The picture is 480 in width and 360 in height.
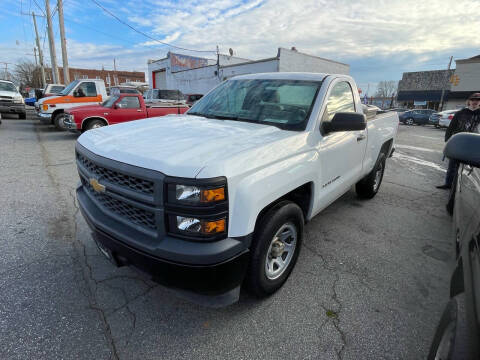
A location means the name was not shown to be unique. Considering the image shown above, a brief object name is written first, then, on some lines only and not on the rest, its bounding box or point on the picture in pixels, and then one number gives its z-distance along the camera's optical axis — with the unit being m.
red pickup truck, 9.12
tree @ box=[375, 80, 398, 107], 83.31
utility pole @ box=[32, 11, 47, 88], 32.31
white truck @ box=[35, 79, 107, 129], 10.94
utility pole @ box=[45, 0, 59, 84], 18.97
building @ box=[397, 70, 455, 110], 42.19
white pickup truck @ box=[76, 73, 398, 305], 1.71
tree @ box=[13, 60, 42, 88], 55.56
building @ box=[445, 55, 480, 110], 35.72
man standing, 5.17
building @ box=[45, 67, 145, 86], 72.88
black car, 1.22
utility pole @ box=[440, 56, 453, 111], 38.90
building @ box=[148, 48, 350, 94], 19.73
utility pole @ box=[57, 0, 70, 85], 17.58
